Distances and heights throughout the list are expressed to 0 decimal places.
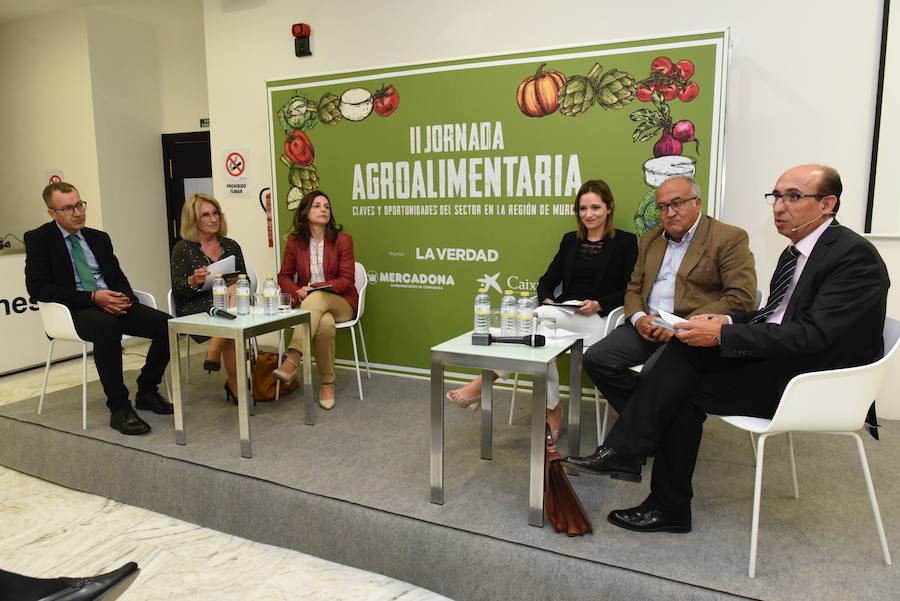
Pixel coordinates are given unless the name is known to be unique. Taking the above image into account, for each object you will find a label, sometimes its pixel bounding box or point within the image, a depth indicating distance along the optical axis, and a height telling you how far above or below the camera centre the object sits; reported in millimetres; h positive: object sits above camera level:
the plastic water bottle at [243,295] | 3062 -430
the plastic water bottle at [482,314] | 2451 -425
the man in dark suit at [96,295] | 3248 -459
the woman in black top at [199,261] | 3646 -320
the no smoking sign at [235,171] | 4949 +288
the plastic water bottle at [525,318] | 2451 -441
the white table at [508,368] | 2166 -581
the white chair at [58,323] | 3256 -608
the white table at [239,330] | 2814 -573
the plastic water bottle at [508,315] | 2455 -432
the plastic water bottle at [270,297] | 3178 -460
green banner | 3285 +301
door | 5980 +372
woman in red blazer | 3606 -424
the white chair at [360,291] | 3717 -523
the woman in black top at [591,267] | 3199 -332
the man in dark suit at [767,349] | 1945 -478
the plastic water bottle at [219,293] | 3162 -437
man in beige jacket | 2684 -347
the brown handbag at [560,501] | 2137 -1057
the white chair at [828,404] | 1878 -614
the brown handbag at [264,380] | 3709 -1026
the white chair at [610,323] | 2999 -598
